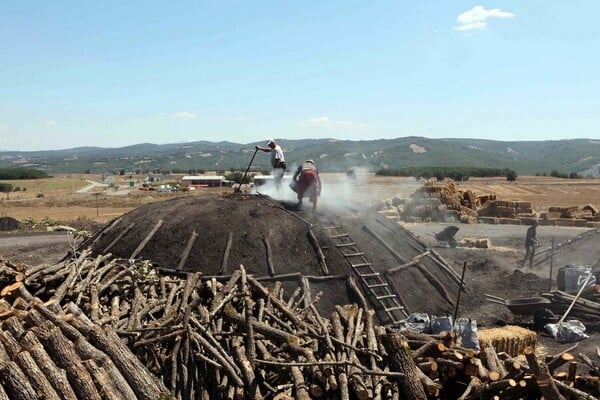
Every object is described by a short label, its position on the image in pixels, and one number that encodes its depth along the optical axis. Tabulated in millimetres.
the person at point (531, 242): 22141
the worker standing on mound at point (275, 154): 15945
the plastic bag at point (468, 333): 11391
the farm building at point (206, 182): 97688
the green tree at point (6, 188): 83269
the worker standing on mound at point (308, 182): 15977
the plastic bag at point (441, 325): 11805
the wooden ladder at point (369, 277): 13359
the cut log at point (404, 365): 8516
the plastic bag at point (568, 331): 13414
